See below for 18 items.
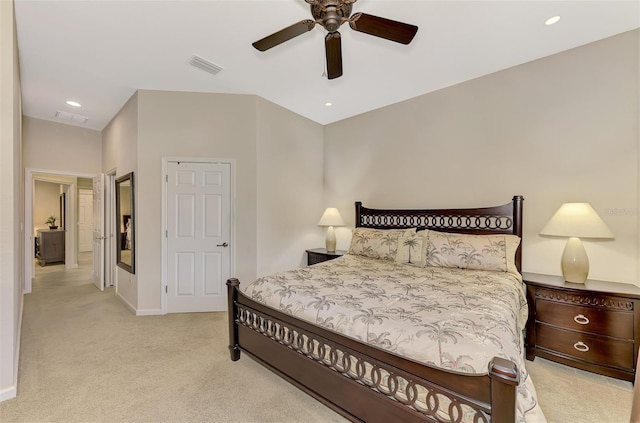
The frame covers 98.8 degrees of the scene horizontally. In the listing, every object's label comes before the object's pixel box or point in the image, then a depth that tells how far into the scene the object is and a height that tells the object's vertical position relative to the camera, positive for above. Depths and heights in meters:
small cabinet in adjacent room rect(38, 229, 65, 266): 7.11 -0.81
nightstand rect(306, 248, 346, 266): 4.30 -0.69
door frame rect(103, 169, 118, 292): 4.82 -0.28
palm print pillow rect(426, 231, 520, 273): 2.86 -0.45
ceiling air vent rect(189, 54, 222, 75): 3.05 +1.72
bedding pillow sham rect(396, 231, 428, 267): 3.26 -0.48
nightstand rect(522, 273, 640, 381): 2.25 -1.01
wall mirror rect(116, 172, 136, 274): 3.94 -0.15
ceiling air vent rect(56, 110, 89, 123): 4.75 +1.74
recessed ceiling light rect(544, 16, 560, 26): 2.41 +1.69
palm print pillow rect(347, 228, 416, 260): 3.57 -0.42
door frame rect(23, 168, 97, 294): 4.89 +0.13
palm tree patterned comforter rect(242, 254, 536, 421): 1.40 -0.65
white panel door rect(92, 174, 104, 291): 5.07 -0.33
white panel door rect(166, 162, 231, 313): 3.89 -0.32
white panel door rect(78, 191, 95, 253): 8.84 -0.23
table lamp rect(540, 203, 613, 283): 2.47 -0.20
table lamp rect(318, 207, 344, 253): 4.59 -0.18
